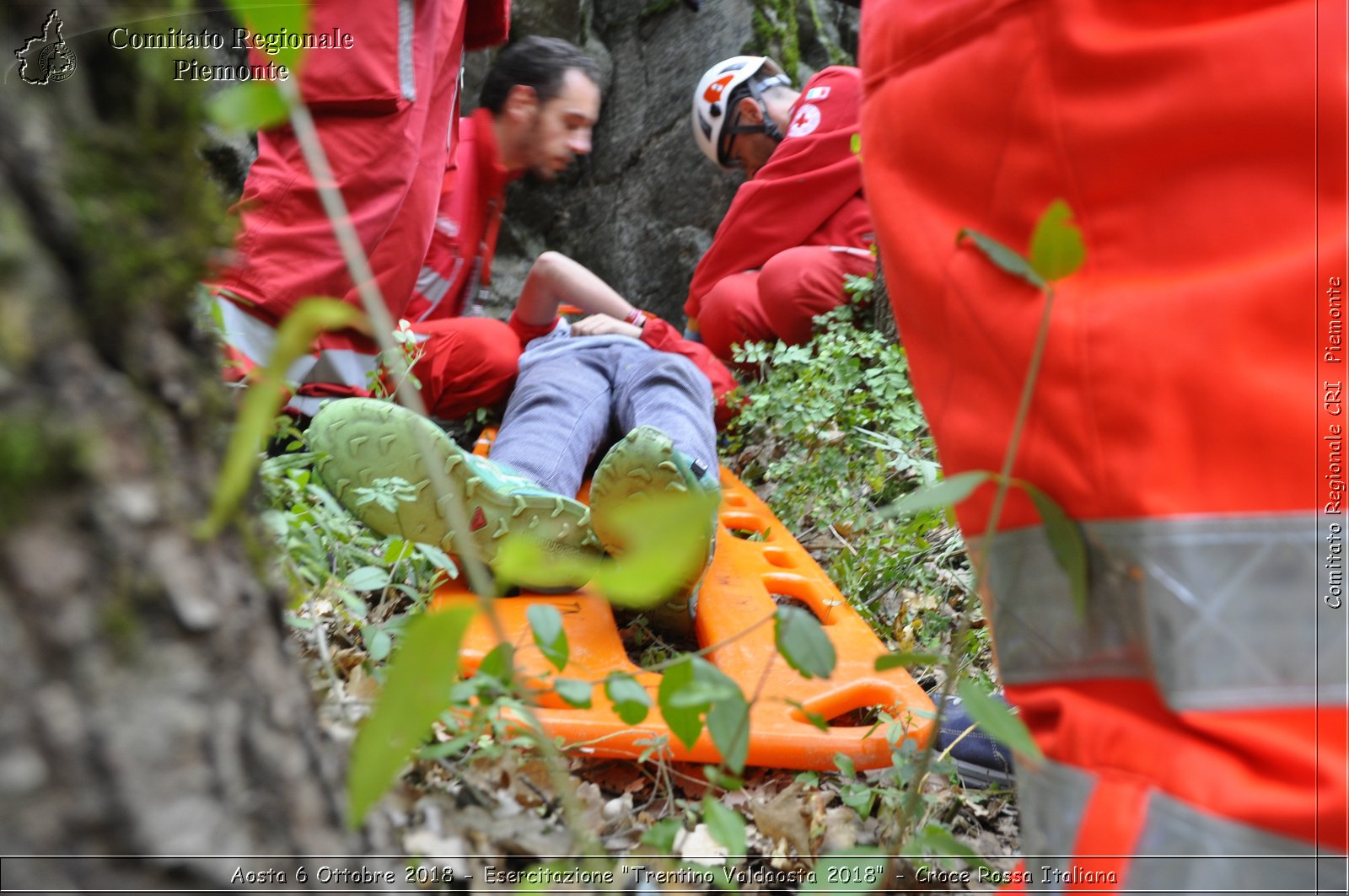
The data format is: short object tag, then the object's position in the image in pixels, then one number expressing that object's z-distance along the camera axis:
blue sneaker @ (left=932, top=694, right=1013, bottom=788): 1.17
